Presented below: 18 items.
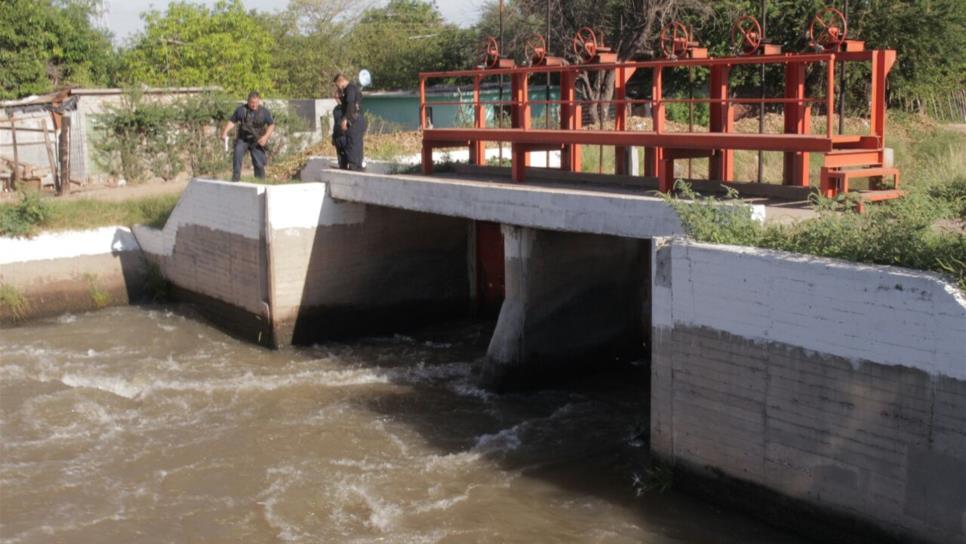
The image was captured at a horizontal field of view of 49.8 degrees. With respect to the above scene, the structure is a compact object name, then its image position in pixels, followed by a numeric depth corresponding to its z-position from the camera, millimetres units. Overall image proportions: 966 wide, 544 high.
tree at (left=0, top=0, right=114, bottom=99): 32969
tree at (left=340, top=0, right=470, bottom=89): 37656
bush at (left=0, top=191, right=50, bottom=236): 16875
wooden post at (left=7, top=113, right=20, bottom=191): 20875
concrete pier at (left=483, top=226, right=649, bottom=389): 12578
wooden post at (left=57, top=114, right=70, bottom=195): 20703
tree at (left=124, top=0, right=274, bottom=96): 33750
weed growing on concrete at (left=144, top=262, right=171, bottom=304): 17781
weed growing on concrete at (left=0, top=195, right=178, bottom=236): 17219
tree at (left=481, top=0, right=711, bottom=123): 25578
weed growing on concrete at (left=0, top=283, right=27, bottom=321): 16469
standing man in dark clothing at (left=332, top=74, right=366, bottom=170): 15430
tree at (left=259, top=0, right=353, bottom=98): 39844
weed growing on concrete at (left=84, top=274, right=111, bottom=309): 17281
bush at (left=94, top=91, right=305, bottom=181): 22359
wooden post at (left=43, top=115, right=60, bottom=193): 21344
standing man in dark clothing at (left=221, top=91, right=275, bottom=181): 16781
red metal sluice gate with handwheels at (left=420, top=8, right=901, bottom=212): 10078
